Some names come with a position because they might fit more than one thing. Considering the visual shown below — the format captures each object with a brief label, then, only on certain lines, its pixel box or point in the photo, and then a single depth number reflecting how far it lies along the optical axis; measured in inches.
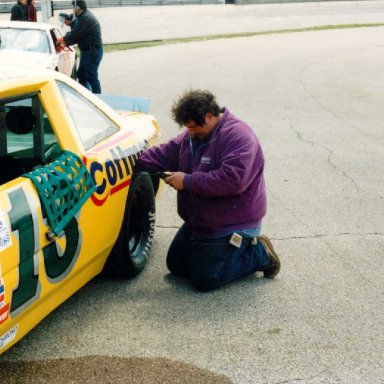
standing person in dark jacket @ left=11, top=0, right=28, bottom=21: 650.8
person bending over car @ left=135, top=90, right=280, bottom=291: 171.3
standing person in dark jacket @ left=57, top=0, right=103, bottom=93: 461.4
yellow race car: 129.4
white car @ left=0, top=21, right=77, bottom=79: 450.9
